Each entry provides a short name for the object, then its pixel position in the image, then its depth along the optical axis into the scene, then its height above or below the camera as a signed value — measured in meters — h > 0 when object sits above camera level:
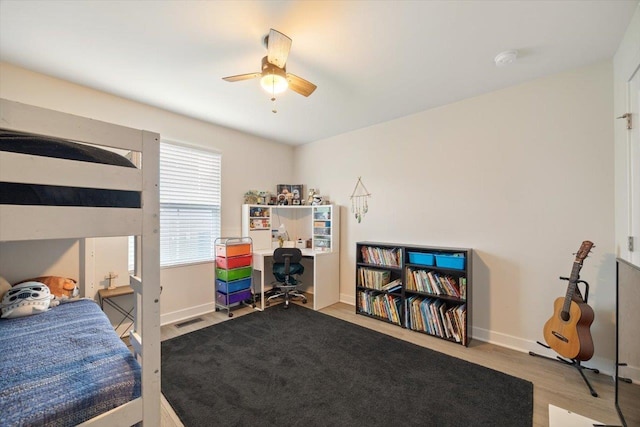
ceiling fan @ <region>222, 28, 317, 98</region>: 1.72 +1.04
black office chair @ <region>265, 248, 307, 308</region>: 3.50 -0.81
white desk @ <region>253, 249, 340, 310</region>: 3.48 -0.88
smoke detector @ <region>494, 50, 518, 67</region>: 1.97 +1.21
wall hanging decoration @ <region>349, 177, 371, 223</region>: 3.64 +0.17
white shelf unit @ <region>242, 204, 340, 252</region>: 3.81 -0.19
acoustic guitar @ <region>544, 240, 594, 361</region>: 1.86 -0.86
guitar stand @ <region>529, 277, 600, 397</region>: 1.85 -1.26
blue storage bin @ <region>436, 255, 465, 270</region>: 2.57 -0.51
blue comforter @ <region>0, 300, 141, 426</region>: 0.89 -0.68
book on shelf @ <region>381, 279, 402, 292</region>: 3.09 -0.91
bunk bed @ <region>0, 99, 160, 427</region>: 0.84 +0.04
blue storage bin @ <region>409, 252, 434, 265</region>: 2.81 -0.52
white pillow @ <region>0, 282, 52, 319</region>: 1.79 -0.63
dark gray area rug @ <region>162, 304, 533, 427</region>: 1.62 -1.30
